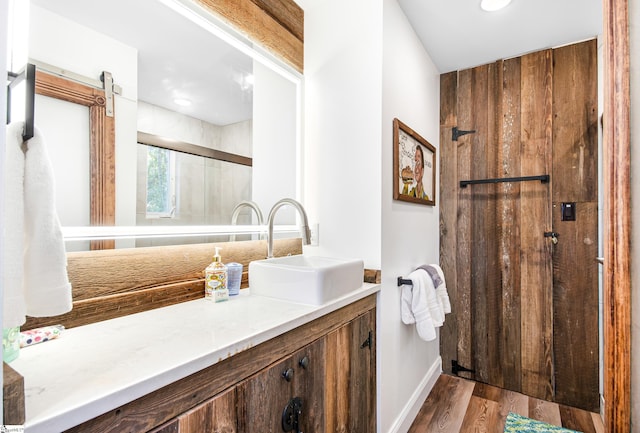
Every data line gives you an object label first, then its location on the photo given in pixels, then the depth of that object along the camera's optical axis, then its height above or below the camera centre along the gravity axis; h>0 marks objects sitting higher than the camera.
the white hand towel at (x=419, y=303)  1.74 -0.49
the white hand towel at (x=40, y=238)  0.61 -0.04
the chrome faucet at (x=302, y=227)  1.44 -0.05
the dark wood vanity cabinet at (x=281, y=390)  0.65 -0.46
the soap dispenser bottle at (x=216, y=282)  1.20 -0.25
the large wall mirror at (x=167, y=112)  0.95 +0.43
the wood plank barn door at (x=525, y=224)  2.01 -0.05
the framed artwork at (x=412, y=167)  1.69 +0.31
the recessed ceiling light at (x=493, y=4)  1.70 +1.15
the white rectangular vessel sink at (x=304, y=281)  1.16 -0.25
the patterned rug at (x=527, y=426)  1.78 -1.20
